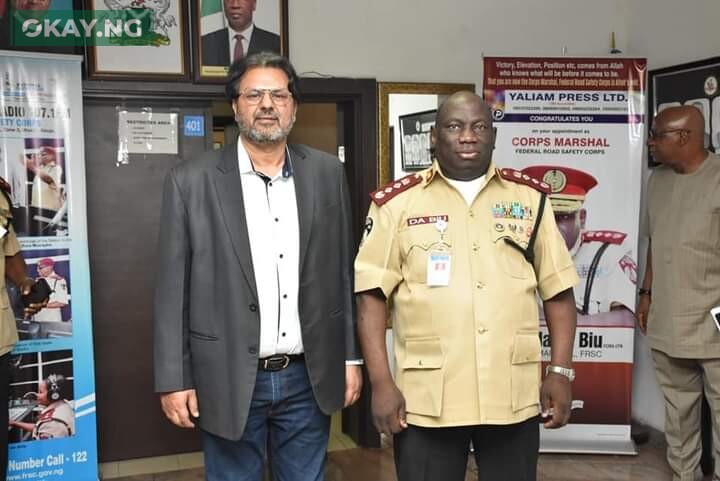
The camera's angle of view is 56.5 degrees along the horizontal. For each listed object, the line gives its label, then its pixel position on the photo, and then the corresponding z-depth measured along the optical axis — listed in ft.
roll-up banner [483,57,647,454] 10.48
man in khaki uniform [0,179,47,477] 8.33
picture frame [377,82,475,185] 11.33
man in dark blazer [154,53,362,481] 5.49
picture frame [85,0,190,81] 10.20
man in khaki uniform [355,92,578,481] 5.37
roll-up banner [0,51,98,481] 9.51
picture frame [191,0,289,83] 10.57
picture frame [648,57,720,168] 10.15
